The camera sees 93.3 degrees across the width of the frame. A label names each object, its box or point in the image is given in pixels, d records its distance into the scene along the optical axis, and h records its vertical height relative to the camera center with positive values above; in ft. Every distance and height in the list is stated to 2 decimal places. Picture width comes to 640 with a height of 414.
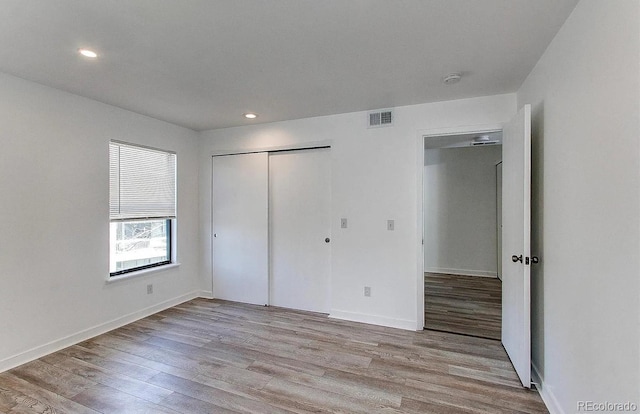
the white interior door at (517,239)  7.22 -0.88
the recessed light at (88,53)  7.01 +3.65
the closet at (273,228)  12.84 -0.95
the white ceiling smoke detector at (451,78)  8.41 +3.65
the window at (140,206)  11.39 +0.04
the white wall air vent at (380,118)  11.27 +3.33
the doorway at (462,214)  18.49 -0.51
